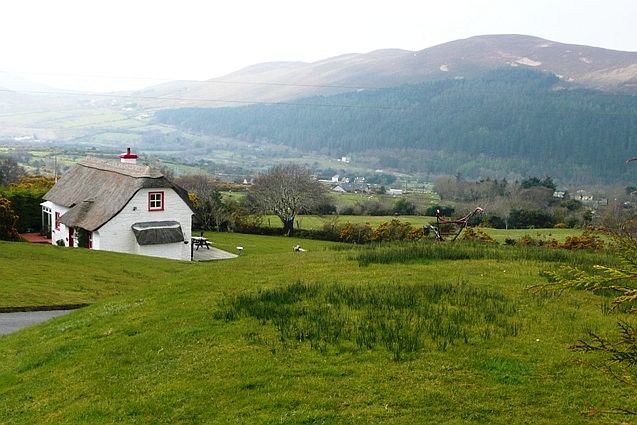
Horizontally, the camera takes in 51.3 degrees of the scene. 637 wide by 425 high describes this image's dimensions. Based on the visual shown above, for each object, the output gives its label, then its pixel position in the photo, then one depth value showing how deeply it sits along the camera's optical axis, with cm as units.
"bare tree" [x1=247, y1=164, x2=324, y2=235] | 6781
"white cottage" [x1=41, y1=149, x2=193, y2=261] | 4197
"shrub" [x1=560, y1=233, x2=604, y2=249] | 3757
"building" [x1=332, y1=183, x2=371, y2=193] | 12221
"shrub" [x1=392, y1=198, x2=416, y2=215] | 8500
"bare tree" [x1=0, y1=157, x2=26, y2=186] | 8495
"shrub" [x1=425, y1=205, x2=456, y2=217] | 8468
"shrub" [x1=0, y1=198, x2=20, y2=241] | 3884
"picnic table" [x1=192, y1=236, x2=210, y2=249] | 4922
